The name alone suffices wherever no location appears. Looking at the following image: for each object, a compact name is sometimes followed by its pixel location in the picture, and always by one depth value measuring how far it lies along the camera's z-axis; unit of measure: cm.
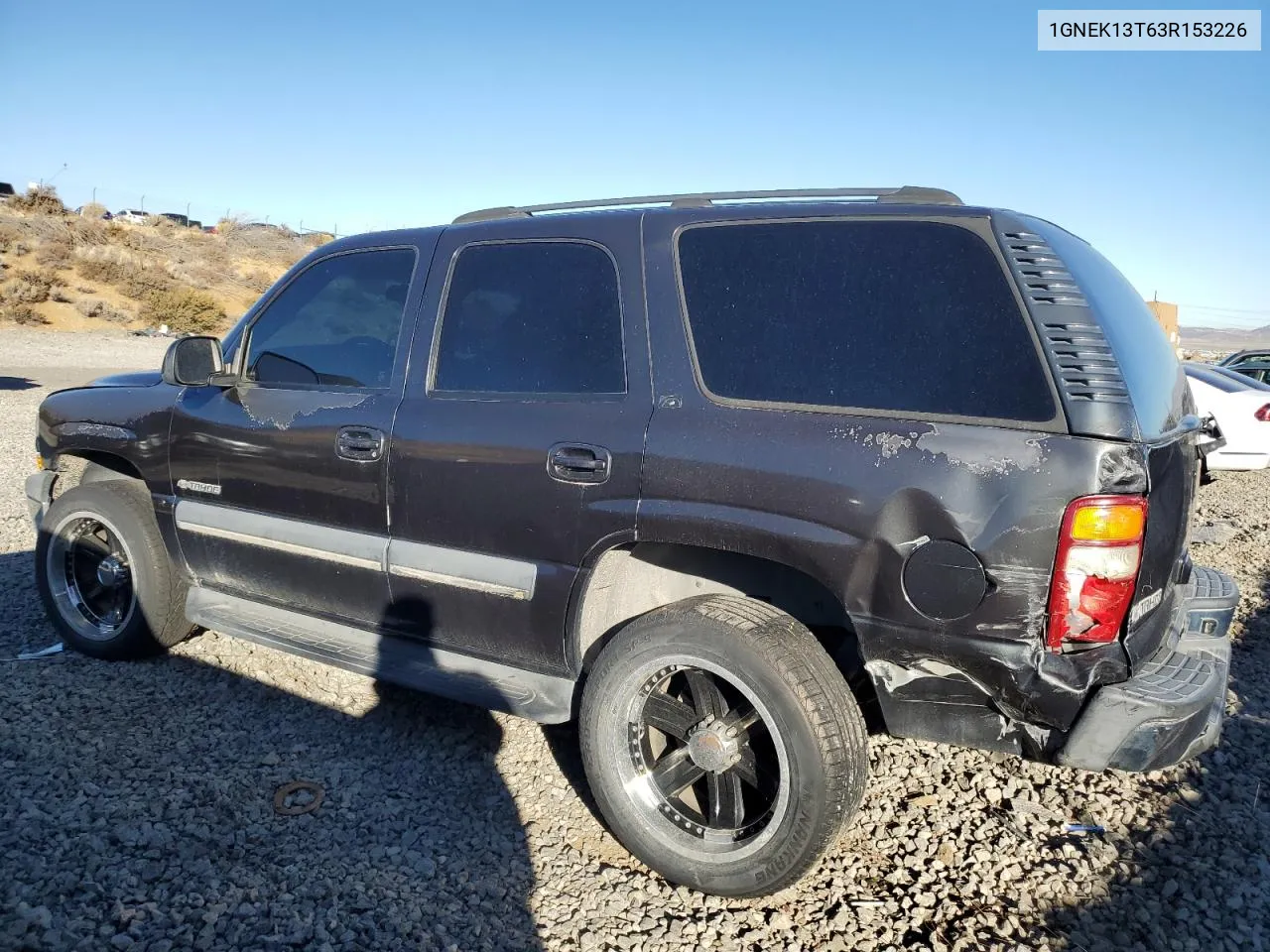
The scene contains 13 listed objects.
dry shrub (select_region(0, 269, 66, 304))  2552
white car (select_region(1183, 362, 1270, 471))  918
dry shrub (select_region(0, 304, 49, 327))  2475
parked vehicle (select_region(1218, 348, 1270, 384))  1264
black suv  223
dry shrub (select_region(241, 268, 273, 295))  3525
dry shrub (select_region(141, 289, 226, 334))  2833
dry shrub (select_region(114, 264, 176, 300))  2978
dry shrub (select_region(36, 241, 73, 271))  2969
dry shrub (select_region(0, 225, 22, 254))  2953
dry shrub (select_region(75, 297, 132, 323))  2697
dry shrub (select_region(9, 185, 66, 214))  3341
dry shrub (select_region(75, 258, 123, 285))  2998
